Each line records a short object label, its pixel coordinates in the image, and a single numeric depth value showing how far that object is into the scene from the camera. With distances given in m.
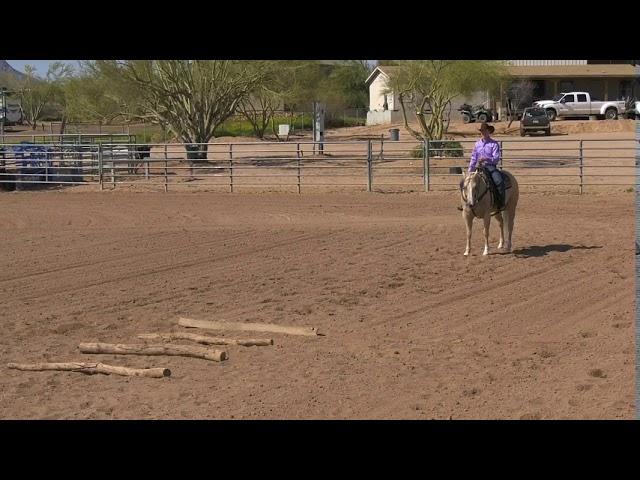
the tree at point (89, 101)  37.41
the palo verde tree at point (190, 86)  32.34
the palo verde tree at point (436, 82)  34.59
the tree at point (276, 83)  33.03
